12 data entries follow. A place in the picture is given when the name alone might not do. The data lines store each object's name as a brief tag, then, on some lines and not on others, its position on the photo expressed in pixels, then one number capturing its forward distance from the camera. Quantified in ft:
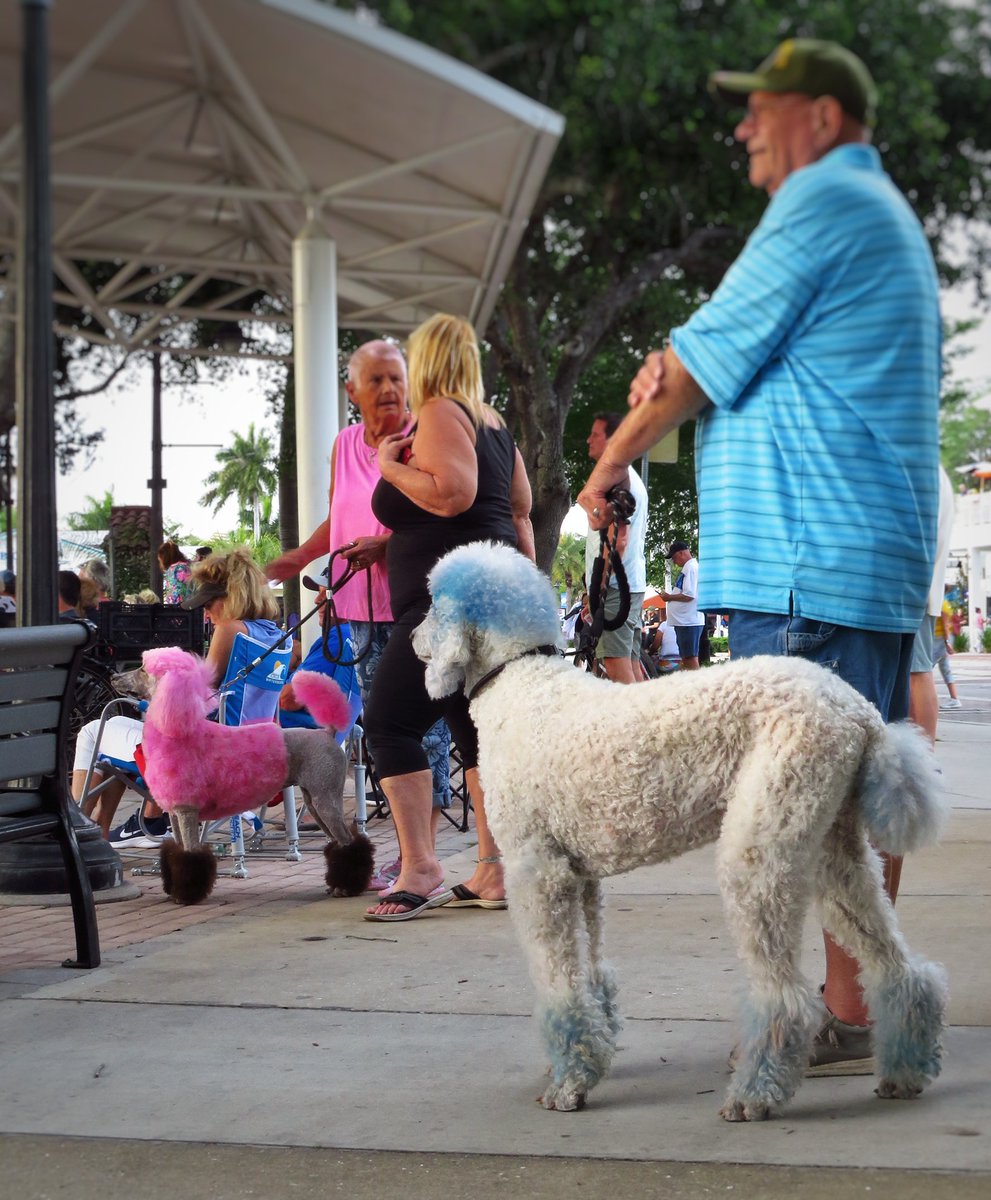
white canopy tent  32.09
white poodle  9.29
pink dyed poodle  18.37
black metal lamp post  18.39
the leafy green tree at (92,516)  160.76
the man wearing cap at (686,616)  52.65
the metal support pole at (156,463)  91.40
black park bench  14.37
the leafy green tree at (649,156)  66.49
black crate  37.60
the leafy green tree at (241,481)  168.47
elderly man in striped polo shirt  9.67
